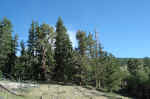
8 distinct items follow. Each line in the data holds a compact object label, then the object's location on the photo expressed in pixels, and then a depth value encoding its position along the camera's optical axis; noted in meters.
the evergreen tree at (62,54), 29.45
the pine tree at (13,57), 31.80
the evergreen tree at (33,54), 30.19
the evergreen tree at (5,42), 28.42
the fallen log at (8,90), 14.88
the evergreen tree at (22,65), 30.25
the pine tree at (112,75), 27.28
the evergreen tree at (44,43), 30.02
